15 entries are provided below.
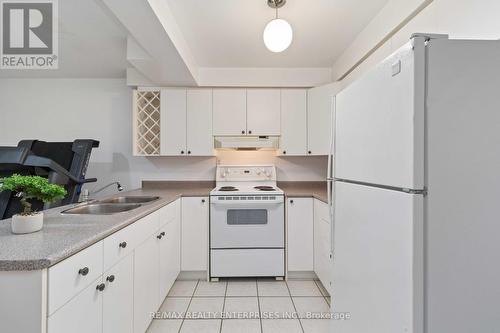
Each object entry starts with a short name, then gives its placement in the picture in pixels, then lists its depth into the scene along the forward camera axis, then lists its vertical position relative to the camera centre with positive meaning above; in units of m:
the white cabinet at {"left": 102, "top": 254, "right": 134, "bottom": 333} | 1.19 -0.67
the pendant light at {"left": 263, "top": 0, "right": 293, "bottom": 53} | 1.70 +0.89
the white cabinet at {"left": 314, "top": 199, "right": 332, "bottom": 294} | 2.25 -0.73
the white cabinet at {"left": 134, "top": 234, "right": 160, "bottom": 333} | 1.54 -0.78
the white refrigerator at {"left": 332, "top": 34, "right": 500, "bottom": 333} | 0.87 -0.07
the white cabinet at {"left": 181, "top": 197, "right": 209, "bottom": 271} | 2.61 -0.76
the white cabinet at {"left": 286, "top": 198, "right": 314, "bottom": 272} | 2.63 -0.73
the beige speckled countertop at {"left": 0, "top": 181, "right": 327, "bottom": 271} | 0.81 -0.29
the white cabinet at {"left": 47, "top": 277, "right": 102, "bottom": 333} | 0.87 -0.56
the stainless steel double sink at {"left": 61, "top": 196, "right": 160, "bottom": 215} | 1.76 -0.32
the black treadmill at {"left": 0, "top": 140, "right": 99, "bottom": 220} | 1.89 +0.00
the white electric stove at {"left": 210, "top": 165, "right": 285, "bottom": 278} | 2.57 -0.69
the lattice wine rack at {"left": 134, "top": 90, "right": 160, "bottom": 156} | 2.94 +0.50
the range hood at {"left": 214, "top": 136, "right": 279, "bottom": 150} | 2.92 +0.27
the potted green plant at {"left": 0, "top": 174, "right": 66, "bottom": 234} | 1.07 -0.13
